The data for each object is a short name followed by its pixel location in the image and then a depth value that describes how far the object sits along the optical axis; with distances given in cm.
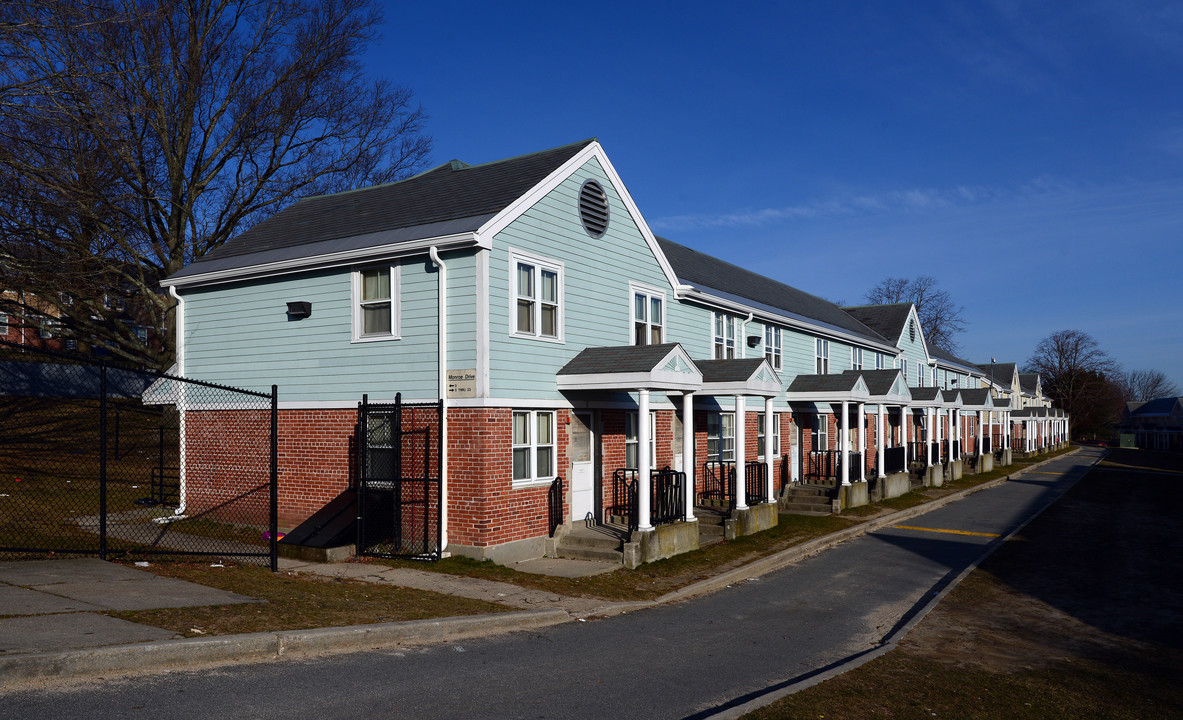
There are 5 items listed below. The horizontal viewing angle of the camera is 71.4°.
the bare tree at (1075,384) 11238
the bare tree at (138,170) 1775
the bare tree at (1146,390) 17438
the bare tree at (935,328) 8506
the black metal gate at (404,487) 1345
